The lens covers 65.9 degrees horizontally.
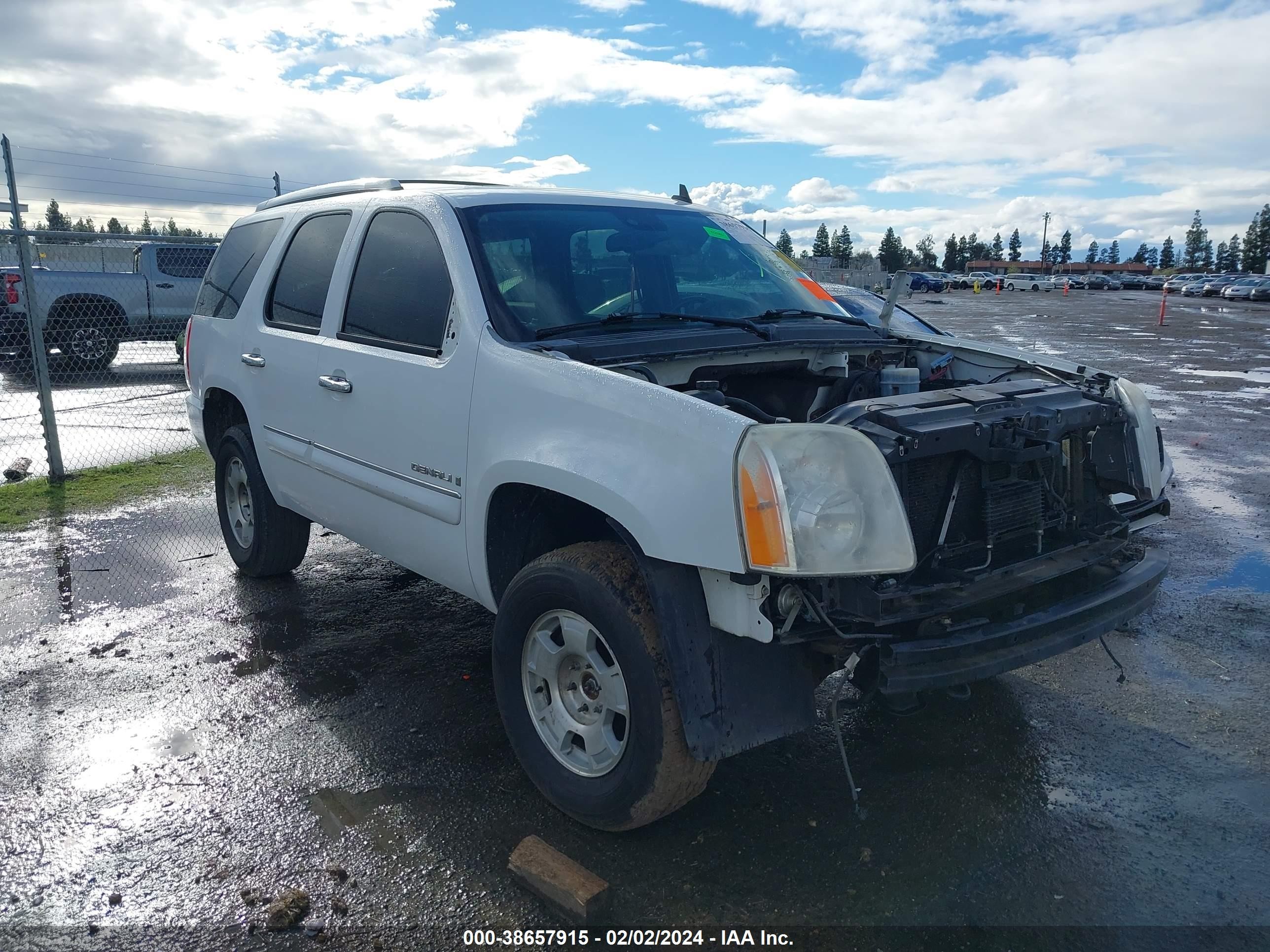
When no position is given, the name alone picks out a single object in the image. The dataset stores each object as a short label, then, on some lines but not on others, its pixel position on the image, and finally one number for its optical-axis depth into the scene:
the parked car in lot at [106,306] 14.56
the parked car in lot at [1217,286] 62.47
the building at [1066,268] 127.88
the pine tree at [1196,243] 156.50
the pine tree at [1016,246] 161.62
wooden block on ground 2.67
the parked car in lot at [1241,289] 55.72
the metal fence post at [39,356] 7.63
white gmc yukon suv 2.68
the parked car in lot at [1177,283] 72.25
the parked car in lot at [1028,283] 83.44
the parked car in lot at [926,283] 69.25
